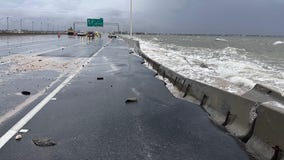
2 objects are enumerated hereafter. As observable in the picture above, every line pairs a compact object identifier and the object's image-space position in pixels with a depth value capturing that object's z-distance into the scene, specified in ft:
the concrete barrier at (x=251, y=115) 10.91
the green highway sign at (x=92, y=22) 206.02
